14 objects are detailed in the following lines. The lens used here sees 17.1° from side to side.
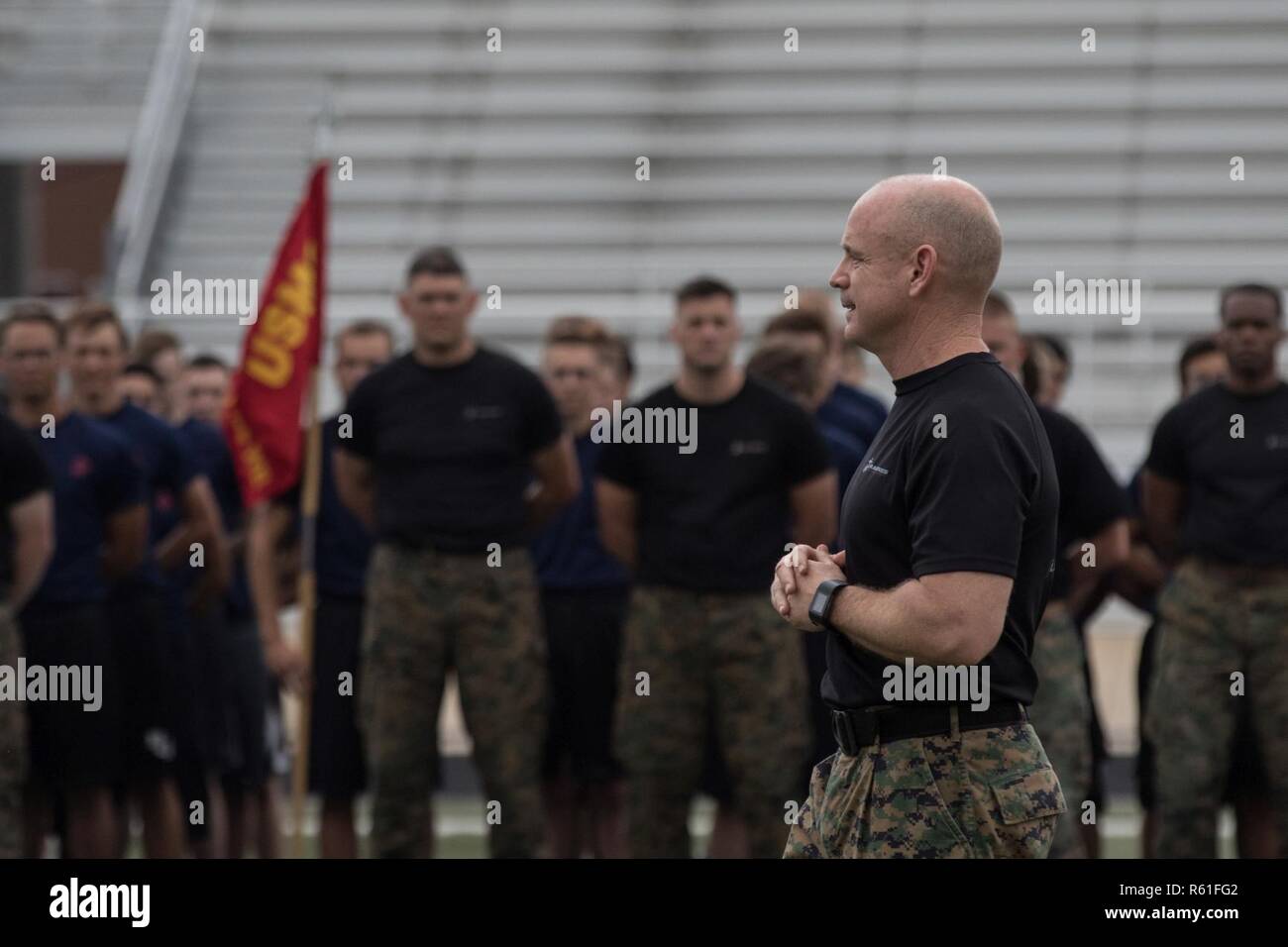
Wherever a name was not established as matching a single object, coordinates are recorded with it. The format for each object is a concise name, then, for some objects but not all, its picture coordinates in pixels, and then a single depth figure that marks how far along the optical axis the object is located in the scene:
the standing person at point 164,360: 17.87
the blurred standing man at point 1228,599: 13.46
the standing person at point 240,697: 16.19
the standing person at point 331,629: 14.42
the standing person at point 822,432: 14.87
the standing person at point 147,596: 14.94
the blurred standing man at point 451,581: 13.81
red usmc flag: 15.12
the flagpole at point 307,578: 14.48
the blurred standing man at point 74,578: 14.01
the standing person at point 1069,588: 12.62
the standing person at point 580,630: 16.01
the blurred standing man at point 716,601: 13.51
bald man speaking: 6.93
